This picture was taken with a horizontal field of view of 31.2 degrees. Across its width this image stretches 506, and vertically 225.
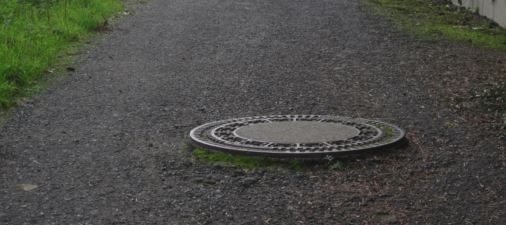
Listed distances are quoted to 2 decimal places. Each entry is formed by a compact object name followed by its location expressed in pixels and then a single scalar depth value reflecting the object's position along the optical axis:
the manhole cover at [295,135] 5.46
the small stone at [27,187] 4.91
